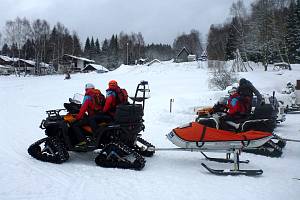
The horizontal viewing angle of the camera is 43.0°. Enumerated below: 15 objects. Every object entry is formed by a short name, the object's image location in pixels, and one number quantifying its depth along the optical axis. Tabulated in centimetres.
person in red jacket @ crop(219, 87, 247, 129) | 803
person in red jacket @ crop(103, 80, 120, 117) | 765
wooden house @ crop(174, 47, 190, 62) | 6751
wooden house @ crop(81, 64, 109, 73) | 6616
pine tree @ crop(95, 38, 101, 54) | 8944
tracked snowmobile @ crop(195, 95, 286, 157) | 785
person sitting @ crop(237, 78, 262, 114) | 822
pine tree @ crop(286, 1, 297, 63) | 4534
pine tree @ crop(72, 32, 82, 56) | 7825
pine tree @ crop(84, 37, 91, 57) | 8925
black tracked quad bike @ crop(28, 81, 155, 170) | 725
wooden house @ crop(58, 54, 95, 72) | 6512
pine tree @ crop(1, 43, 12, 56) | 8372
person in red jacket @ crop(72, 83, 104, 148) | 766
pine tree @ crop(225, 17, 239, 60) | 5059
